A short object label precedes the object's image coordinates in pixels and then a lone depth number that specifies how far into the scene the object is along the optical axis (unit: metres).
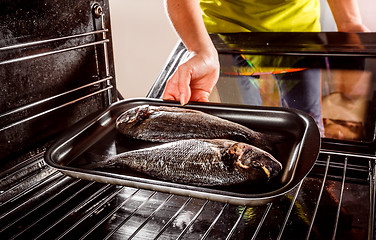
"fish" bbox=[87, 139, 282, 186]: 0.83
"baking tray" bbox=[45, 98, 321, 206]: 0.70
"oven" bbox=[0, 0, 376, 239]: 0.86
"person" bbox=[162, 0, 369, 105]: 1.57
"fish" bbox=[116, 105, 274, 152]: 1.07
